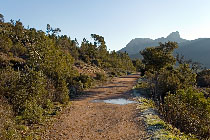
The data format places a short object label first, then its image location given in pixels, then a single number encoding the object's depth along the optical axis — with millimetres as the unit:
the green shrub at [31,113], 10312
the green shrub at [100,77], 34562
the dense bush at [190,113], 10915
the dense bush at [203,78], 34956
